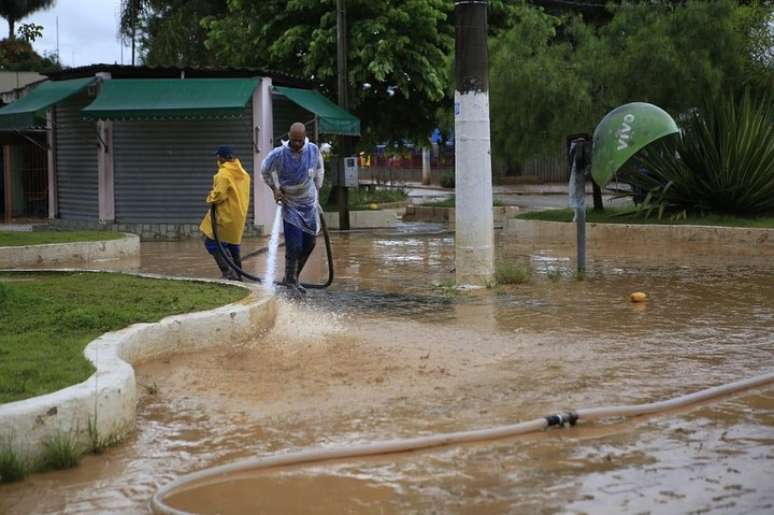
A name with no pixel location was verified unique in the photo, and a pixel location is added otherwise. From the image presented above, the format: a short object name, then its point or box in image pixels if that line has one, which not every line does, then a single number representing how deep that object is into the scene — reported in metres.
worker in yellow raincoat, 11.36
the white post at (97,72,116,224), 20.70
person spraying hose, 10.75
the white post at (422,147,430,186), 48.72
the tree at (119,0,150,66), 33.44
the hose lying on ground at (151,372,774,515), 4.57
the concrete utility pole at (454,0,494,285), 11.05
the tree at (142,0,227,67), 31.39
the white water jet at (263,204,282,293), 11.70
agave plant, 17.12
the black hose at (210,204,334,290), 11.23
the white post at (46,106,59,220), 21.94
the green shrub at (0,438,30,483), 4.67
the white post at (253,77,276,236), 20.28
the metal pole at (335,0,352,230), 21.28
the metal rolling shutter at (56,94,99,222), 21.08
